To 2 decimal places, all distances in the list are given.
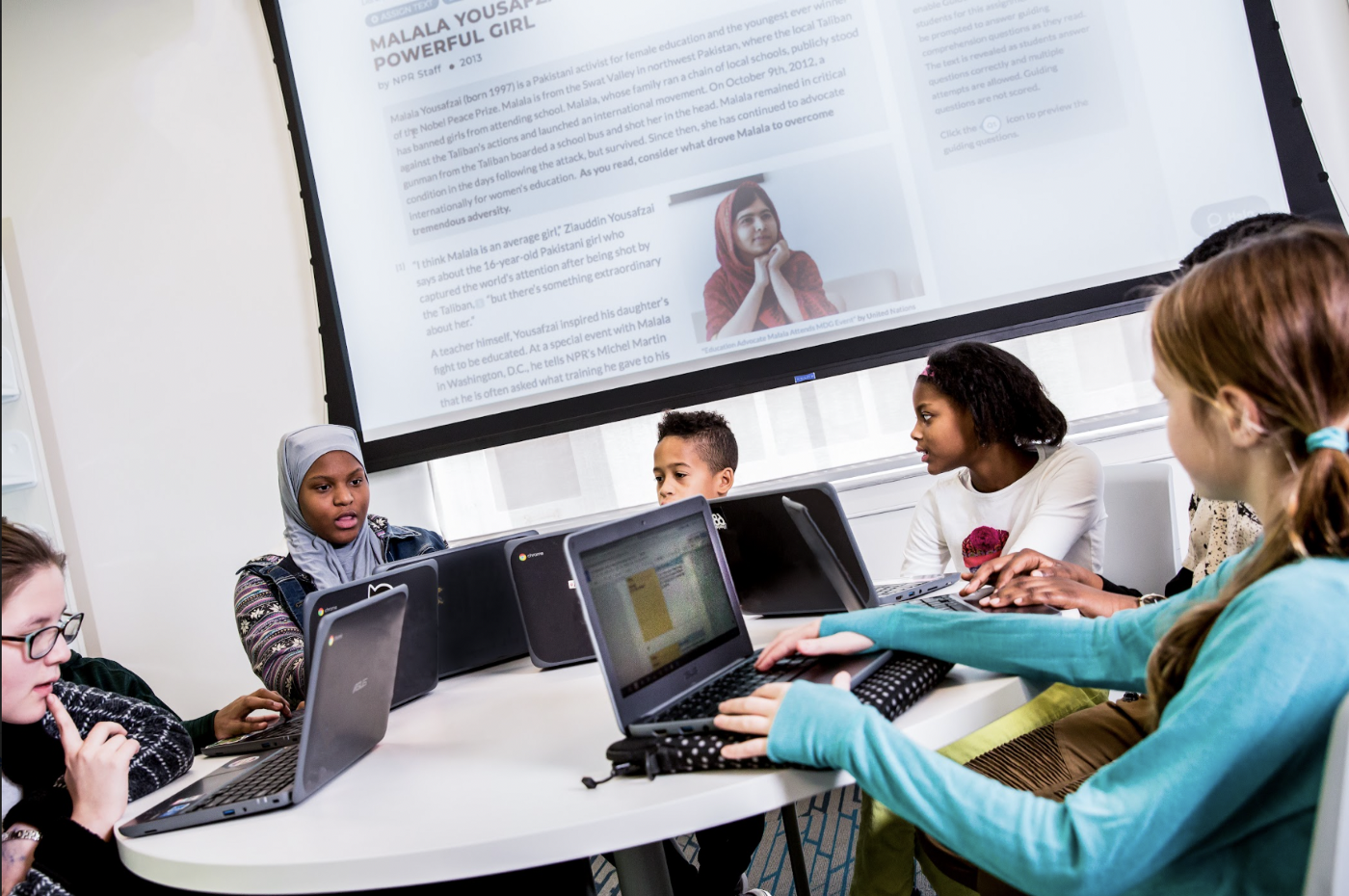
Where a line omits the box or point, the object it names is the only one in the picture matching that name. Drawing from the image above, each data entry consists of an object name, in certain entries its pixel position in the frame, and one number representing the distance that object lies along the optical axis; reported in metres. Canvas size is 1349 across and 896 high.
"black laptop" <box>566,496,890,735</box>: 1.09
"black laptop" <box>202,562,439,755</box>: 1.46
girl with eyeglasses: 1.19
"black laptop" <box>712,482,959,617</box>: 1.53
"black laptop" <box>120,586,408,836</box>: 1.14
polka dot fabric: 0.98
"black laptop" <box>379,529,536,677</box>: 1.79
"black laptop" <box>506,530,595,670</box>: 1.68
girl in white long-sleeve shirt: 2.19
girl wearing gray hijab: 2.19
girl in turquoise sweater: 0.77
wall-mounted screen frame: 2.57
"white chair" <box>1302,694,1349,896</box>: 0.71
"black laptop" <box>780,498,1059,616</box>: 1.55
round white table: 0.91
